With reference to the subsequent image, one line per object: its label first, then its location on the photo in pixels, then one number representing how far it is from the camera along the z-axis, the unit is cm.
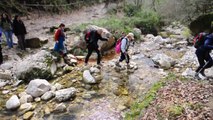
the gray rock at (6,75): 613
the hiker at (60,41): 638
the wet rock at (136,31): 978
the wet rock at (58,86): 553
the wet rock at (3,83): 591
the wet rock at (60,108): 473
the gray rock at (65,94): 507
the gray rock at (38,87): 524
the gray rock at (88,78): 576
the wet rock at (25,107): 482
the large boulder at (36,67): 600
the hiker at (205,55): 508
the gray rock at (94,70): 628
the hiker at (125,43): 616
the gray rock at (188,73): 558
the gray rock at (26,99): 509
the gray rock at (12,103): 491
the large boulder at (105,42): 826
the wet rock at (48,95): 514
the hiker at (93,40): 611
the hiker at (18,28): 742
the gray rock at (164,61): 673
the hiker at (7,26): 741
